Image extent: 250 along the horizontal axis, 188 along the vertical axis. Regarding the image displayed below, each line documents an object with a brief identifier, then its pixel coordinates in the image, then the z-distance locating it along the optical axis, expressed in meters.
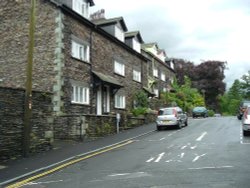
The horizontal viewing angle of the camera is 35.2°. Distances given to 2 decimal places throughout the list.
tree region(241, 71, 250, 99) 94.38
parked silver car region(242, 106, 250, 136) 22.02
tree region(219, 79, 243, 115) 101.12
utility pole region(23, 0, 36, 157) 14.98
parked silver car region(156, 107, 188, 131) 28.61
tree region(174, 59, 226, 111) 75.19
